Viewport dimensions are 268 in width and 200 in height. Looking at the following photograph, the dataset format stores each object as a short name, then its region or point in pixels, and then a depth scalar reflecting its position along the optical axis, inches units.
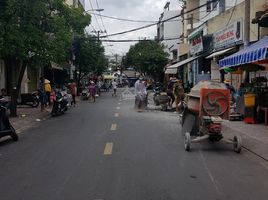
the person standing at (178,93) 505.0
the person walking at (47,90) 592.9
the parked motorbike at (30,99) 599.5
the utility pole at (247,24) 375.9
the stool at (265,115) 343.4
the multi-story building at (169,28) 1527.6
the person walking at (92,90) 797.8
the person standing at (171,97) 555.0
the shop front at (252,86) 324.7
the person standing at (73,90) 662.4
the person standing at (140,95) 526.2
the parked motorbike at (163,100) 534.5
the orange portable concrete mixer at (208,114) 239.0
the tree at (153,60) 1328.5
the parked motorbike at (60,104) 483.3
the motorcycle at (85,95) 831.2
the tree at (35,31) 401.9
